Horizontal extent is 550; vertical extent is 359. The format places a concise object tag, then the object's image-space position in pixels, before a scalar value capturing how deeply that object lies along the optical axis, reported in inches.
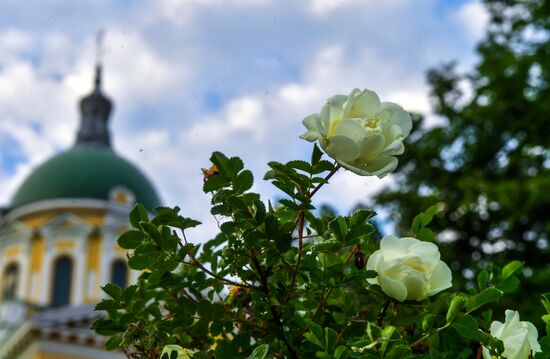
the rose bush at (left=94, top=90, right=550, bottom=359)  24.7
